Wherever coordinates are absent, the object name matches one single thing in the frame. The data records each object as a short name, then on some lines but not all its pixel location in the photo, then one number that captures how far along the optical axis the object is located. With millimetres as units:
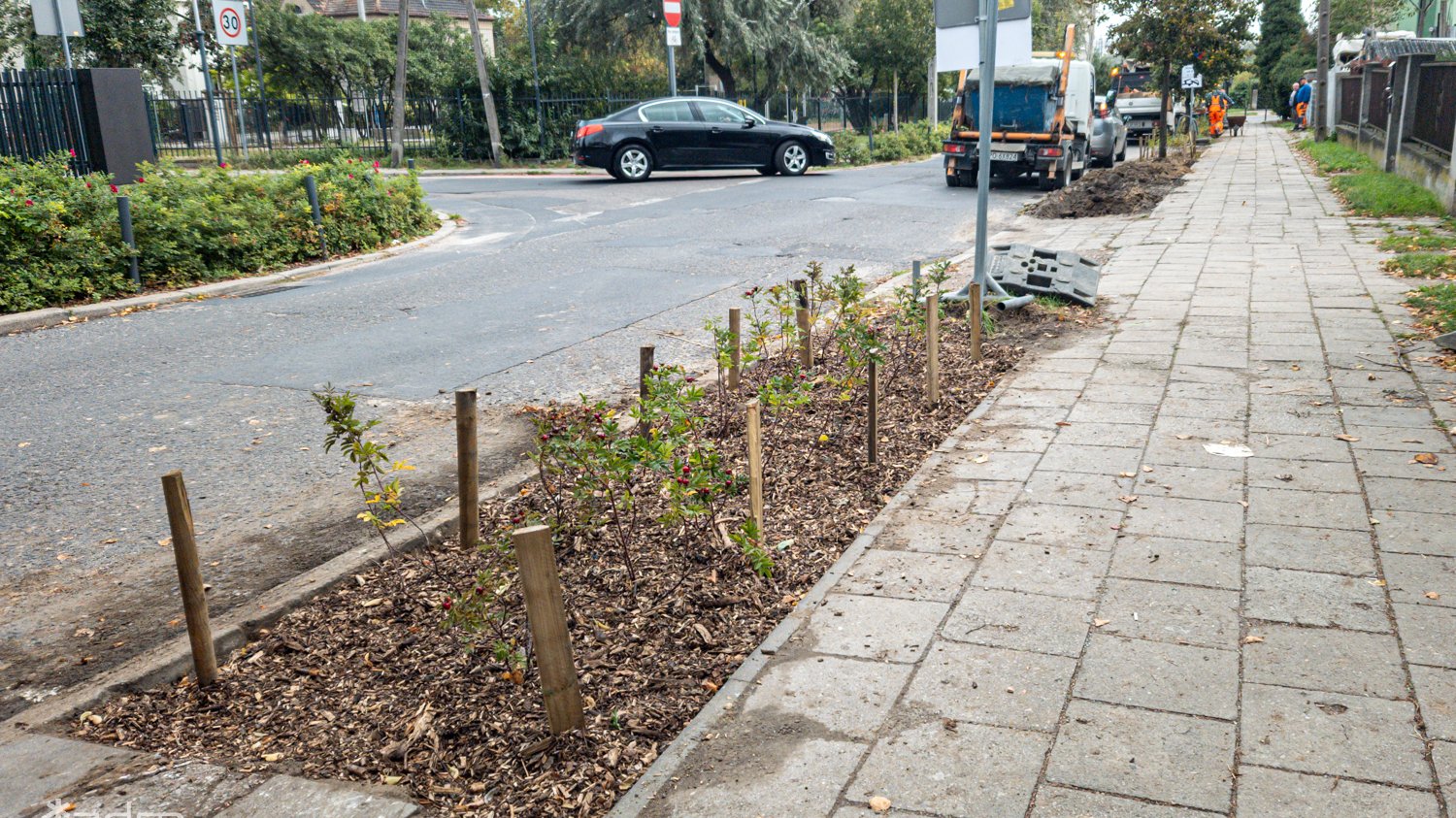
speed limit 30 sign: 18031
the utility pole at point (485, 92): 28109
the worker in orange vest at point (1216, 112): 38875
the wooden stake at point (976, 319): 6809
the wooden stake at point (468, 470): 4207
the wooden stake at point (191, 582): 3396
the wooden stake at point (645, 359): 4800
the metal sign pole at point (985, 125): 7605
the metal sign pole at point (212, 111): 22734
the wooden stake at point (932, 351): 5934
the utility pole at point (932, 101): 40706
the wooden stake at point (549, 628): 2881
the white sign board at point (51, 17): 13305
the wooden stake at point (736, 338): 5644
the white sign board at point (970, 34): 7711
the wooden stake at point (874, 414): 5184
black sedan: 21719
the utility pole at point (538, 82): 29800
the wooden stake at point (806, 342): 6406
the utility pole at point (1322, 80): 32594
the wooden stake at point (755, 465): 4180
